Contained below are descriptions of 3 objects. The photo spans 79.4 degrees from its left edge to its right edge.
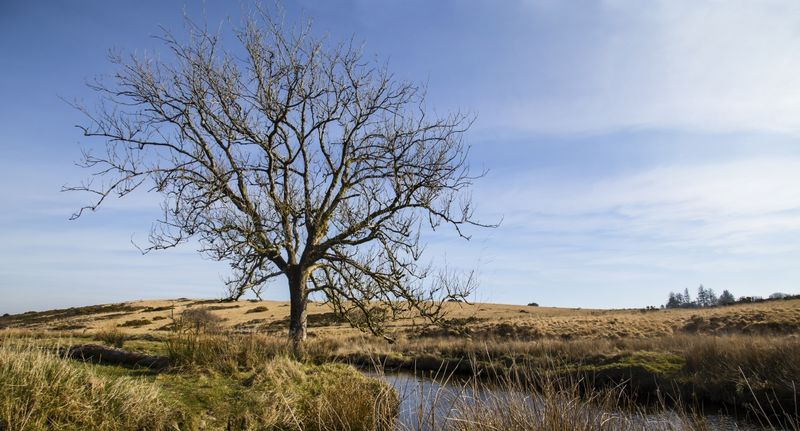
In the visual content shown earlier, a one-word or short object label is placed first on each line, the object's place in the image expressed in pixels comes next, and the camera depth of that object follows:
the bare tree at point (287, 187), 12.72
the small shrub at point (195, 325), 9.88
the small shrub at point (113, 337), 13.26
